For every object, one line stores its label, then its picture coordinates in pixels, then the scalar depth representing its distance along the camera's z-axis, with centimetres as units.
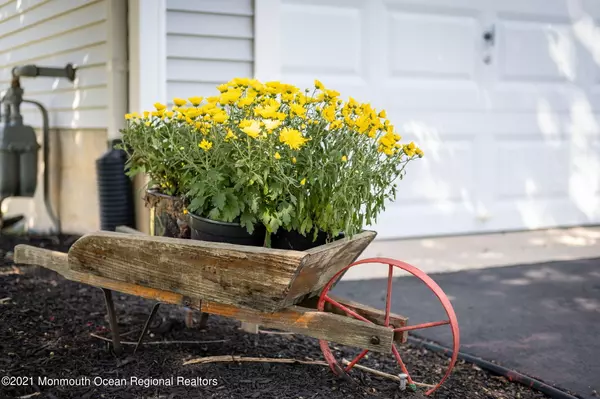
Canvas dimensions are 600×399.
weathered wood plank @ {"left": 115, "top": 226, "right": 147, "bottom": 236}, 249
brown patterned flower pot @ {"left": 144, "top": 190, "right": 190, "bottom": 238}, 240
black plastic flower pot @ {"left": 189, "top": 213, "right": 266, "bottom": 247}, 215
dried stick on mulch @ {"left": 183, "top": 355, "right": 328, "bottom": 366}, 241
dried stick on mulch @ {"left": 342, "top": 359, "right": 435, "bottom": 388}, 235
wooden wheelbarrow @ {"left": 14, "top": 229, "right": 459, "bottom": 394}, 197
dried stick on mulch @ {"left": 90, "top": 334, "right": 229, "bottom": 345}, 261
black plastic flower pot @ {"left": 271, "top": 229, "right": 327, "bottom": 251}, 220
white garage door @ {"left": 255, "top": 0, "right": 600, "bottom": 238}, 402
